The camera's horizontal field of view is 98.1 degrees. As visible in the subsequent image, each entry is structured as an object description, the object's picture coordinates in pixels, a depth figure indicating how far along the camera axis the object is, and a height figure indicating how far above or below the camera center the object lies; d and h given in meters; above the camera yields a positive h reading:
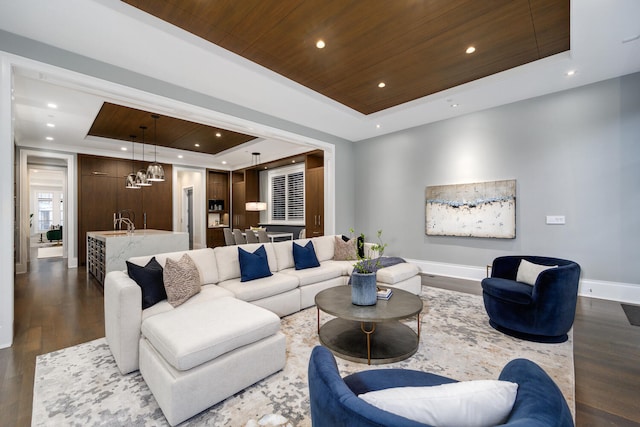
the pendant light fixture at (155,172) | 5.18 +0.76
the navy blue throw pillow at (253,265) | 3.41 -0.66
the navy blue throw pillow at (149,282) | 2.49 -0.64
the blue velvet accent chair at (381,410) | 0.70 -0.53
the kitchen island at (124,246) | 4.38 -0.58
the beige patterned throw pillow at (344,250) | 4.63 -0.64
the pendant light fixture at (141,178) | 5.70 +0.71
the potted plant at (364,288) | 2.62 -0.72
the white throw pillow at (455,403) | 0.78 -0.56
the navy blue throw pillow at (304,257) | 4.06 -0.67
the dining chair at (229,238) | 7.37 -0.68
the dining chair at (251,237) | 6.82 -0.61
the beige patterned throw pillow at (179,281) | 2.63 -0.67
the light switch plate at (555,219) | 4.25 -0.11
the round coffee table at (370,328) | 2.37 -1.24
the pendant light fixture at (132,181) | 6.02 +0.70
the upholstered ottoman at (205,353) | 1.71 -0.99
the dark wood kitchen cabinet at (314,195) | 6.89 +0.43
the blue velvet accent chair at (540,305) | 2.63 -0.92
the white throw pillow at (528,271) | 2.93 -0.65
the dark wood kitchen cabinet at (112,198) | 6.98 +0.41
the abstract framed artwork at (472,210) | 4.70 +0.04
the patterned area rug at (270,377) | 1.76 -1.28
